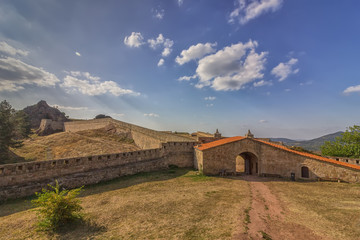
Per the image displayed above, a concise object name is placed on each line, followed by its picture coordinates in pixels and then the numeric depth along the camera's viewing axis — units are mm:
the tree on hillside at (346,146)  24312
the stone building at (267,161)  16328
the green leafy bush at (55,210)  7395
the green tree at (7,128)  23450
